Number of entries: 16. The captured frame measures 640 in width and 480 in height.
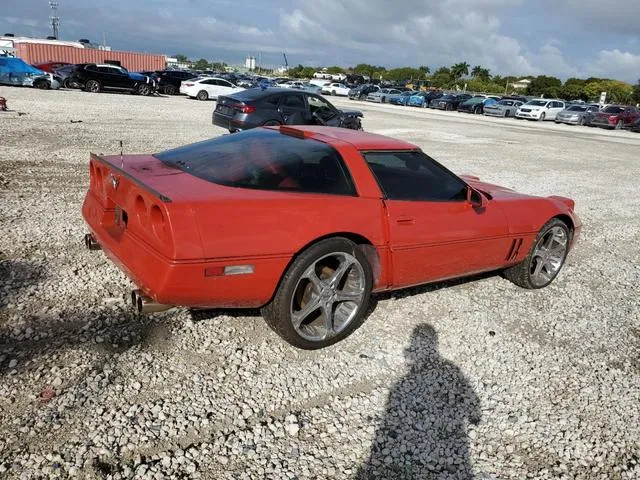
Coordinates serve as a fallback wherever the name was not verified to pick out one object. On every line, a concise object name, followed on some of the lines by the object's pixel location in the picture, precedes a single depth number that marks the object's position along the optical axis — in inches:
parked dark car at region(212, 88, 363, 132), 489.7
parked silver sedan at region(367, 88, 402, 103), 1667.1
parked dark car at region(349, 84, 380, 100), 1704.0
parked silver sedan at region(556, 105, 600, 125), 1327.5
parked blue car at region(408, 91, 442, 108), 1621.6
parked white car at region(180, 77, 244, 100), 1056.8
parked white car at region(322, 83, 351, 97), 1770.4
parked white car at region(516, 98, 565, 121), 1366.9
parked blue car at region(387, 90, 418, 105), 1627.7
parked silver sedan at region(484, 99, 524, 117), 1438.2
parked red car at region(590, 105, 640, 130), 1266.0
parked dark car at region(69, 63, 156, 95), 970.7
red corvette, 111.7
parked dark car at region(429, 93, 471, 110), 1562.5
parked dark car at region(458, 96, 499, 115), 1498.0
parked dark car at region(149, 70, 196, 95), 1128.2
